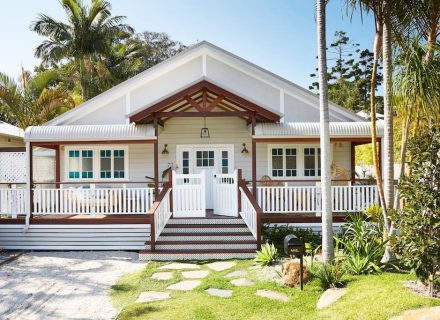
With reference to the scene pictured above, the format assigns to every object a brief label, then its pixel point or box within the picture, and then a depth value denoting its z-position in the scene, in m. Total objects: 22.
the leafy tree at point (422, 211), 5.34
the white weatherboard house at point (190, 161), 10.09
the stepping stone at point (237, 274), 7.43
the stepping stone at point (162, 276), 7.43
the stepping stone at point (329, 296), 5.66
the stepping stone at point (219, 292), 6.34
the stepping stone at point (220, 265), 8.13
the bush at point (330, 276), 6.26
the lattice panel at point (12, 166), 11.06
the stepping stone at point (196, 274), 7.46
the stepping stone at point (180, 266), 8.23
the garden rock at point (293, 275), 6.59
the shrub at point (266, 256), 8.02
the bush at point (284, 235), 9.65
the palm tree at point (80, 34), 23.42
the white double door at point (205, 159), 12.97
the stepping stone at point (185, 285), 6.79
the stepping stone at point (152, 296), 6.25
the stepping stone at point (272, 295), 6.12
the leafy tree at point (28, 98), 17.39
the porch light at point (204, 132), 12.34
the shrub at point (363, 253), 6.55
